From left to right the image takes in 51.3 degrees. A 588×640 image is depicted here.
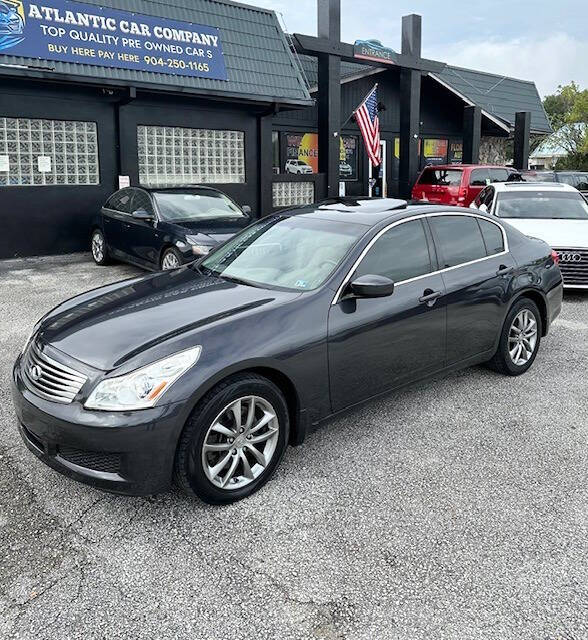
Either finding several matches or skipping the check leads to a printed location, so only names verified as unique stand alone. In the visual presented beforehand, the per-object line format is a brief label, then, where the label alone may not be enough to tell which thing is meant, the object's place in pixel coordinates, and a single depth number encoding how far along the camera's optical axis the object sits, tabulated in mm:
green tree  37969
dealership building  10969
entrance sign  15508
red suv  14961
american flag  15844
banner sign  10461
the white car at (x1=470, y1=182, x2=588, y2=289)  8078
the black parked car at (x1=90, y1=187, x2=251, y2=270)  8500
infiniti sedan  2938
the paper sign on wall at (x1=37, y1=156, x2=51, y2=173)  11570
